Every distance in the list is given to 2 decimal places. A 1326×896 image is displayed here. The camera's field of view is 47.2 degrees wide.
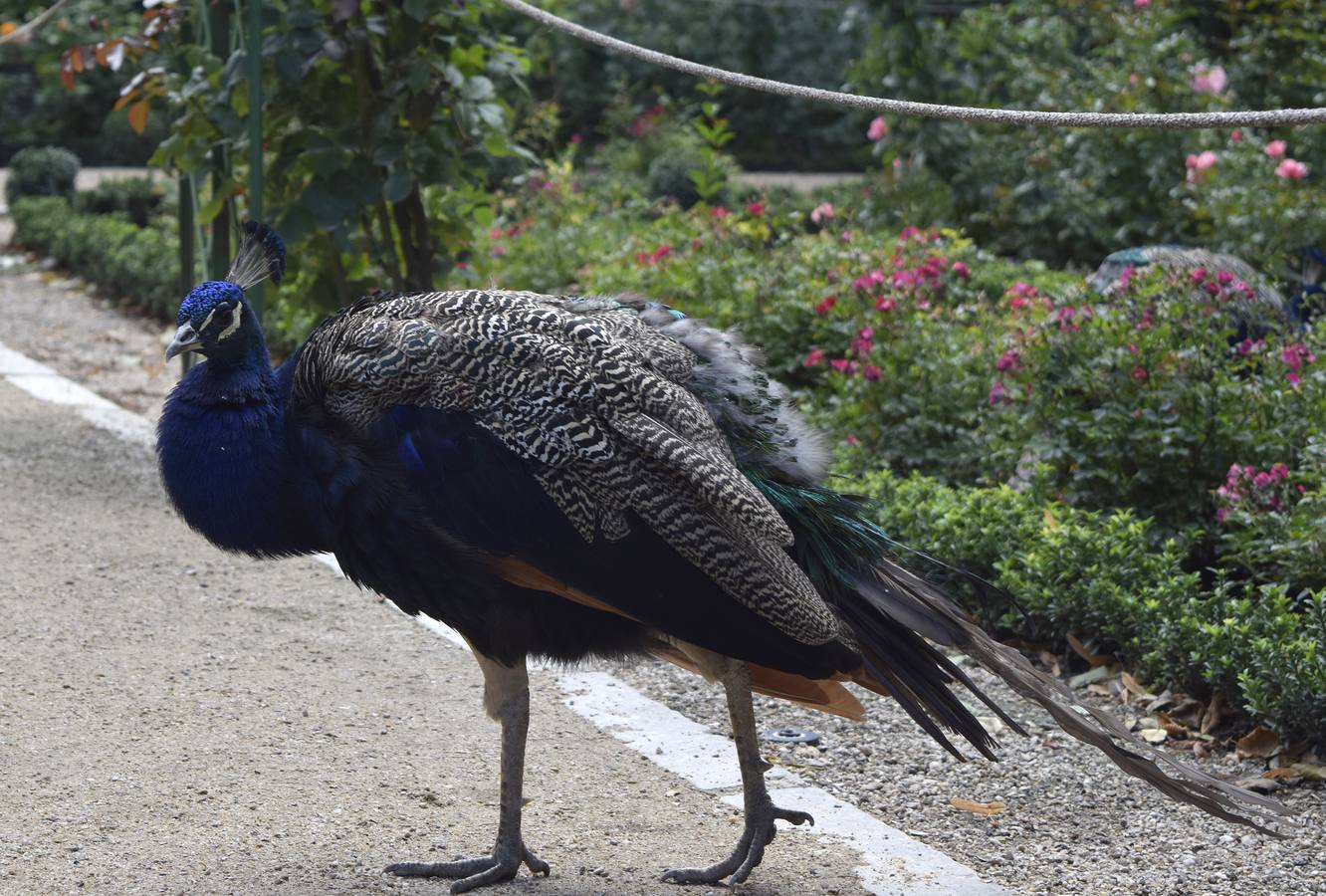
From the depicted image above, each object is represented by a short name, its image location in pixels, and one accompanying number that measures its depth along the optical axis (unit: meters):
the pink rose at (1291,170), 7.50
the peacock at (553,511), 2.97
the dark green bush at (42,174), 14.95
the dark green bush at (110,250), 10.41
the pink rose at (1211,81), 9.02
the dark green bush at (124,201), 13.62
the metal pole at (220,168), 6.69
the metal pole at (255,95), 5.95
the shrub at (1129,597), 3.81
